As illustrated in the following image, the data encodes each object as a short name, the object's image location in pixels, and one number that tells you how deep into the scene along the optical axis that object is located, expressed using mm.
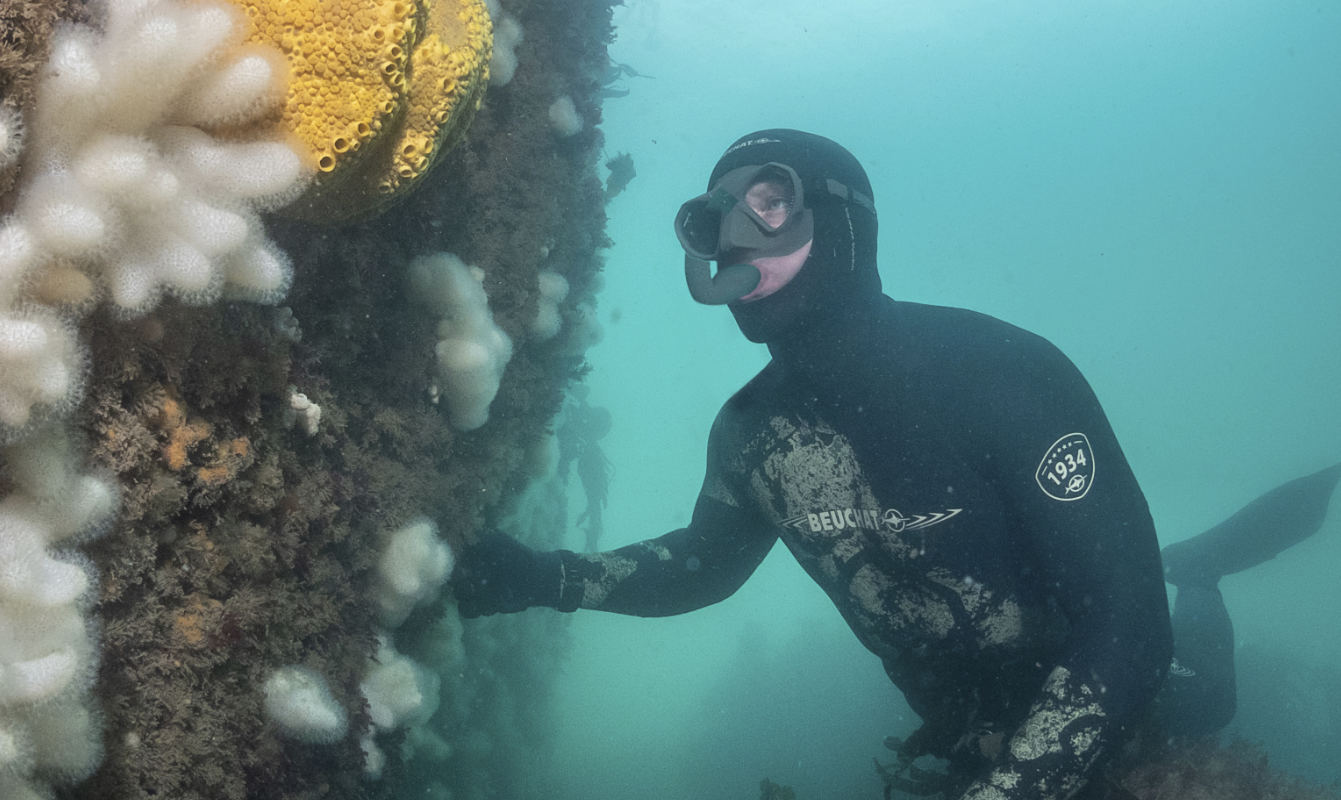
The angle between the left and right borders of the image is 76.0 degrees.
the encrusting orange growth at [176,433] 524
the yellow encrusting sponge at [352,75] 499
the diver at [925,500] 826
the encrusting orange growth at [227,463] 559
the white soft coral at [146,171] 402
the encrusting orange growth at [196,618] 549
